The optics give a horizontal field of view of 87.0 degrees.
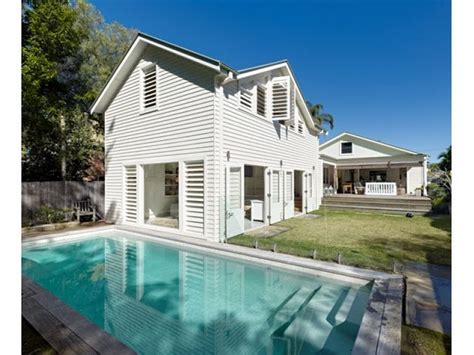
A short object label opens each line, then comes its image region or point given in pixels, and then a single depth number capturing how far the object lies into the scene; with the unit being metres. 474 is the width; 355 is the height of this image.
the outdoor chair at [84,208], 11.69
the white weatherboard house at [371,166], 20.30
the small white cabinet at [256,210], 11.10
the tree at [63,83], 11.26
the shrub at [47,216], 11.11
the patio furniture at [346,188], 23.28
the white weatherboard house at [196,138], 8.25
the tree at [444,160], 21.20
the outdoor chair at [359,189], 21.55
